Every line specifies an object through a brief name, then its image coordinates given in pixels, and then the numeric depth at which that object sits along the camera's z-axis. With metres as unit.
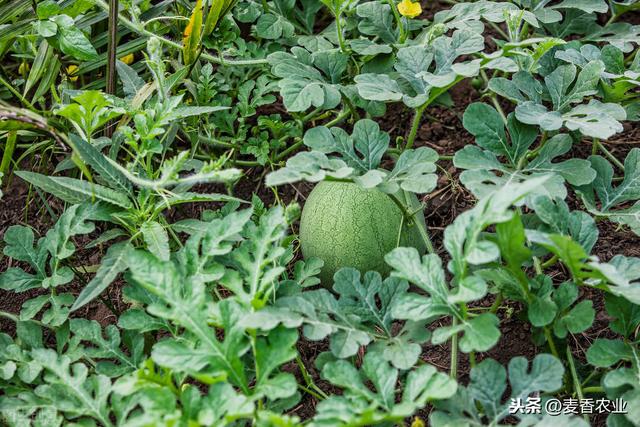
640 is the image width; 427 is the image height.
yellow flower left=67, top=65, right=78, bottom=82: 2.69
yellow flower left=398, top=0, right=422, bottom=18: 2.34
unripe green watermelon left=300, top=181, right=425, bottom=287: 2.21
